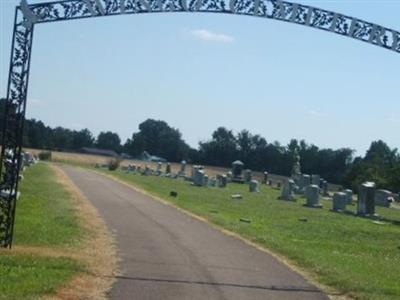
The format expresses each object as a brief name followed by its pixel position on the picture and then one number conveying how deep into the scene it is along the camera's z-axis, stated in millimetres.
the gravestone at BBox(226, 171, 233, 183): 62056
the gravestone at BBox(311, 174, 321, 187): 54131
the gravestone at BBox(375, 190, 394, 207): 46041
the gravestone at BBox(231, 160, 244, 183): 64188
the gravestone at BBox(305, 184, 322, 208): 36094
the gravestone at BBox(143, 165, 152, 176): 67350
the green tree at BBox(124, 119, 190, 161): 139500
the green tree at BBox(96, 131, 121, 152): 155500
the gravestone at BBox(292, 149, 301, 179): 56962
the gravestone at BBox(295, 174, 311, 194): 48566
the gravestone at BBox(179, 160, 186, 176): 66412
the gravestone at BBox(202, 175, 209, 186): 49894
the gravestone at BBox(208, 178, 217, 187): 51188
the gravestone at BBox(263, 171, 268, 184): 70125
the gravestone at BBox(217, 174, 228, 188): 51156
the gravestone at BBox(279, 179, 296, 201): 40500
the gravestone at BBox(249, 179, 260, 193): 47875
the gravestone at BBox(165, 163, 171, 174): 69725
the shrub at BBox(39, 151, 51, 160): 87775
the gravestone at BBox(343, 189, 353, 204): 40134
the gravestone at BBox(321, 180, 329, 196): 52312
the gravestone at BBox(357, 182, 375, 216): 33250
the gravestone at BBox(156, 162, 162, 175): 70075
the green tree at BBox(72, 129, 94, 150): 148925
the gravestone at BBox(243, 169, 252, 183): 63344
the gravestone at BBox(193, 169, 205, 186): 49812
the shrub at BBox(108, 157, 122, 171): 76381
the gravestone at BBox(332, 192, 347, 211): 34750
